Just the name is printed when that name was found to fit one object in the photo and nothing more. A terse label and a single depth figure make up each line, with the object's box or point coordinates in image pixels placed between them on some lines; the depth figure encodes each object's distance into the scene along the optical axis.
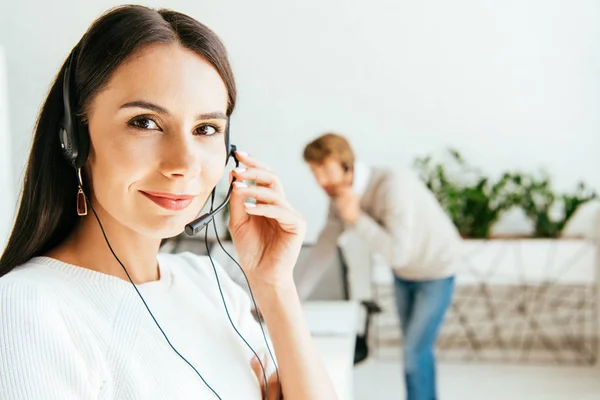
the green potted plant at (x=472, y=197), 3.63
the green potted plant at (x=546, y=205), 3.66
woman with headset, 0.64
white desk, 1.75
